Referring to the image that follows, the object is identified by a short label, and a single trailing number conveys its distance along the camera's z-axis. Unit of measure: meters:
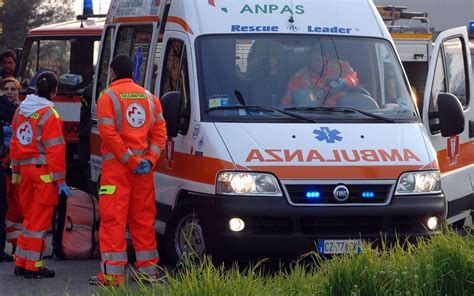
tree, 59.66
